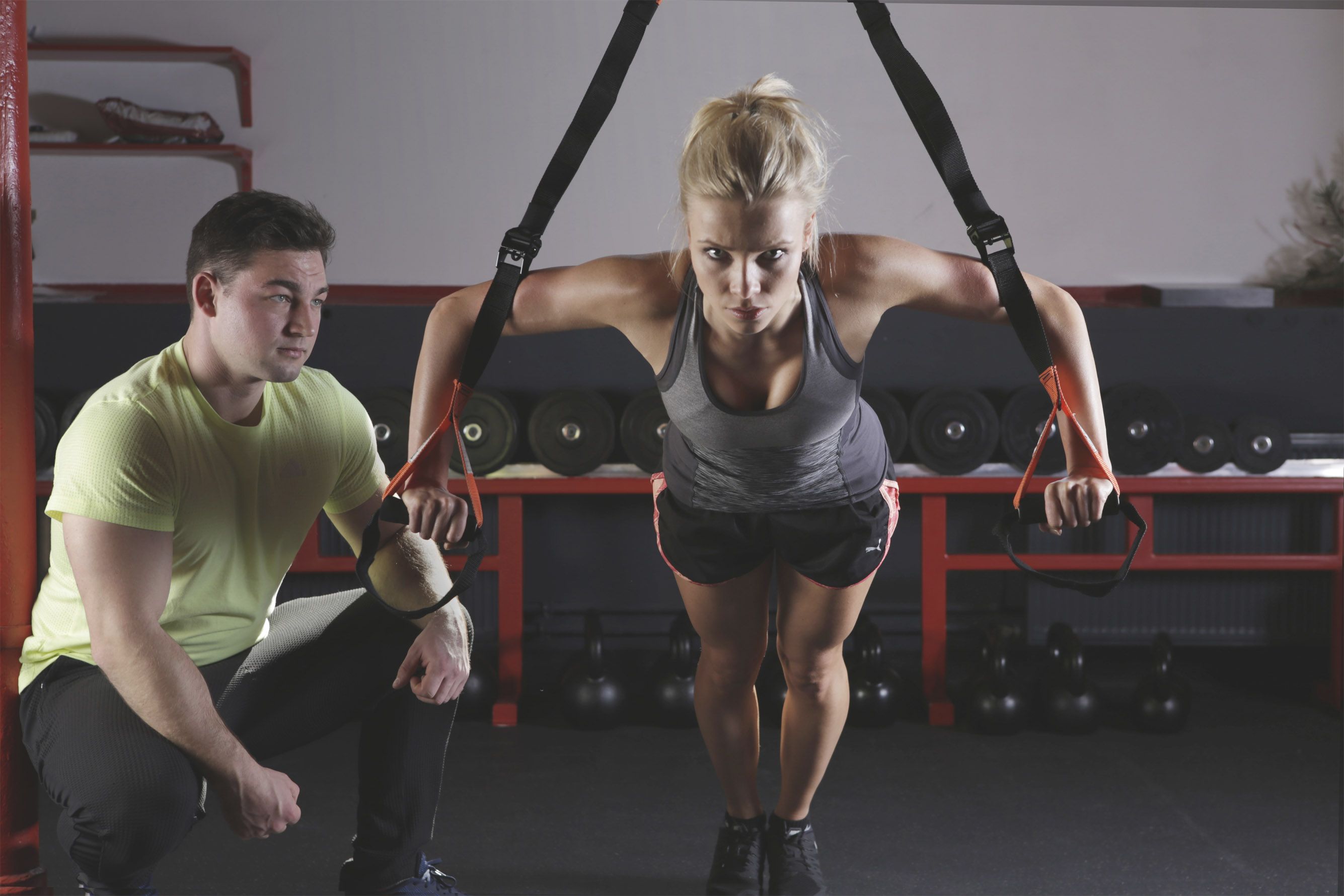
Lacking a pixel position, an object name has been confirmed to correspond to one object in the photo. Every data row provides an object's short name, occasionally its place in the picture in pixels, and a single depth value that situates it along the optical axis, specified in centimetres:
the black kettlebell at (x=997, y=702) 314
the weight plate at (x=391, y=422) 325
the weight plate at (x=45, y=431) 325
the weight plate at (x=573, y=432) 334
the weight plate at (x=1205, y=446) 335
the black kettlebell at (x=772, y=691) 318
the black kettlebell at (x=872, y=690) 317
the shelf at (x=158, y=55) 379
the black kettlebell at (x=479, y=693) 324
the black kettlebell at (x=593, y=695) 318
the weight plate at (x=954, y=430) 334
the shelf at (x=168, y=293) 392
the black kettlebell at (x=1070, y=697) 315
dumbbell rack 327
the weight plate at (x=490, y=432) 333
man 151
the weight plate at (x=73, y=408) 316
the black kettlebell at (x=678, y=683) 319
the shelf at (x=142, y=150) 377
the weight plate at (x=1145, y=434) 329
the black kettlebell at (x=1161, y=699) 317
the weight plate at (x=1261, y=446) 337
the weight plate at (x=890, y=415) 335
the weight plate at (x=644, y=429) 335
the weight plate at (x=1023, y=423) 336
